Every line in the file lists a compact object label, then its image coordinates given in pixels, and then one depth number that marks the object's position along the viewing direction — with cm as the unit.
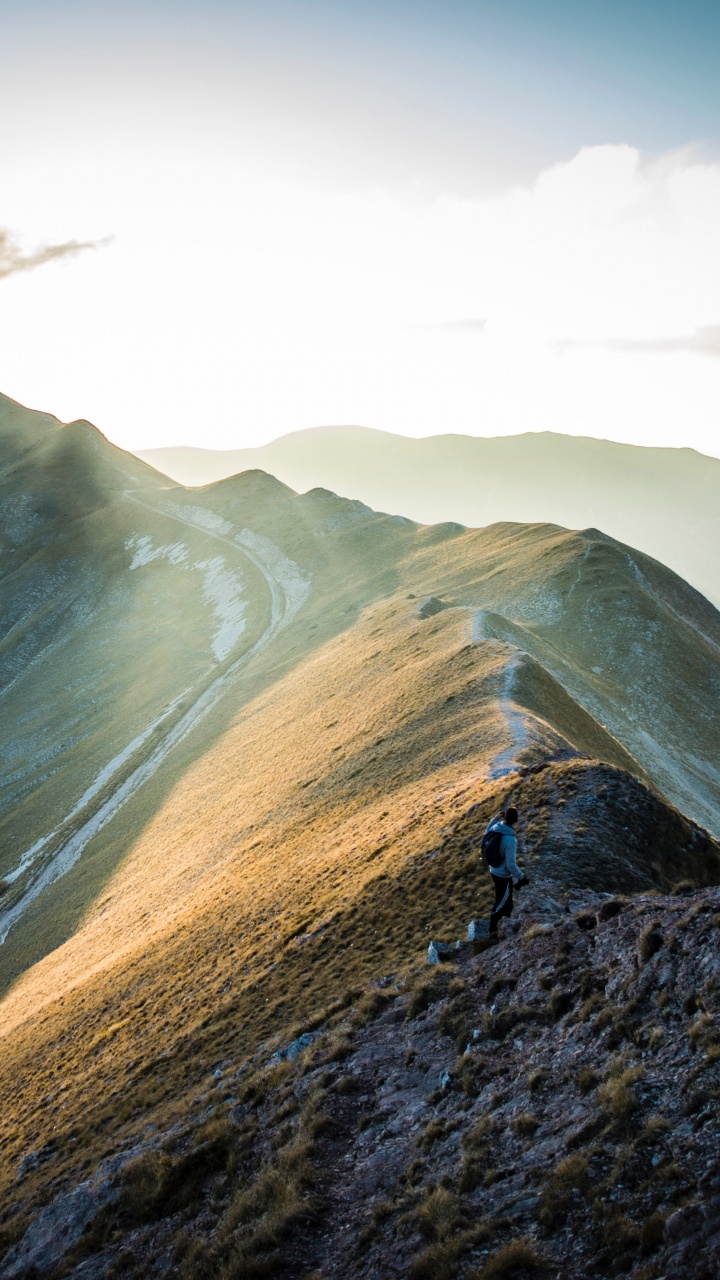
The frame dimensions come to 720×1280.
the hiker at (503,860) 1553
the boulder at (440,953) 1625
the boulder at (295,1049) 1550
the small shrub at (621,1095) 988
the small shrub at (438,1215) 970
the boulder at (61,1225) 1364
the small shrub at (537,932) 1484
